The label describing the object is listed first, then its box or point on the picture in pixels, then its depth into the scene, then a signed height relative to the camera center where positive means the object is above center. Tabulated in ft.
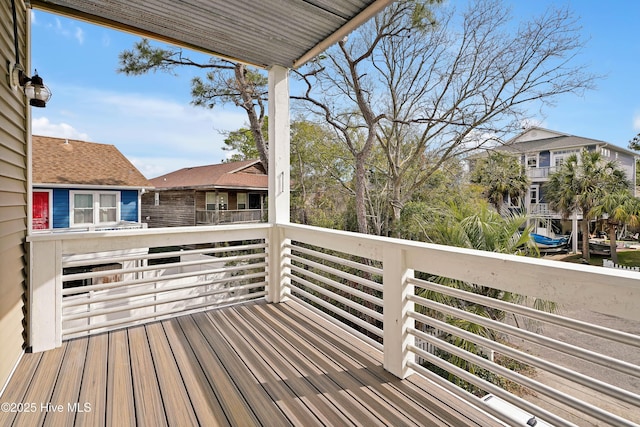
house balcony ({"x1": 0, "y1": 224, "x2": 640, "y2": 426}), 4.29 -3.32
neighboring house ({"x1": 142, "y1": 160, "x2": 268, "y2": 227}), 39.14 +1.42
